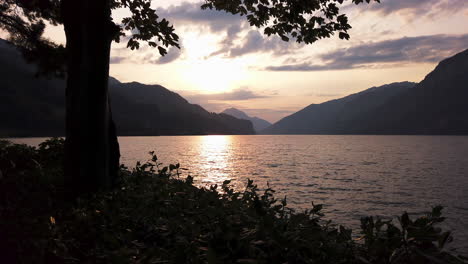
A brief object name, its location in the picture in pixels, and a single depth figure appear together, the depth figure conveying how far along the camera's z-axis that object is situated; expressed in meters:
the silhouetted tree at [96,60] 8.53
